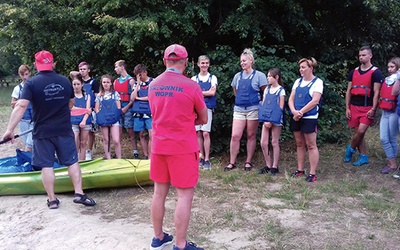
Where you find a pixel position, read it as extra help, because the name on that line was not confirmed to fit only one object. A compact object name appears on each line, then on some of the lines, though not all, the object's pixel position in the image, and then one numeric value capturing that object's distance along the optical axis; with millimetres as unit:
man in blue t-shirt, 4738
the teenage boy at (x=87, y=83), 7168
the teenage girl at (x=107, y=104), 6996
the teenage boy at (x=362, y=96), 6312
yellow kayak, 5598
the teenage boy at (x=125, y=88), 7461
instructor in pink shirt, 3525
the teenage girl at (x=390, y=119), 6137
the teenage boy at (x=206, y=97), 6699
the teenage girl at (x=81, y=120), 6961
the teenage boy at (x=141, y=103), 7094
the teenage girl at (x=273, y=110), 6285
